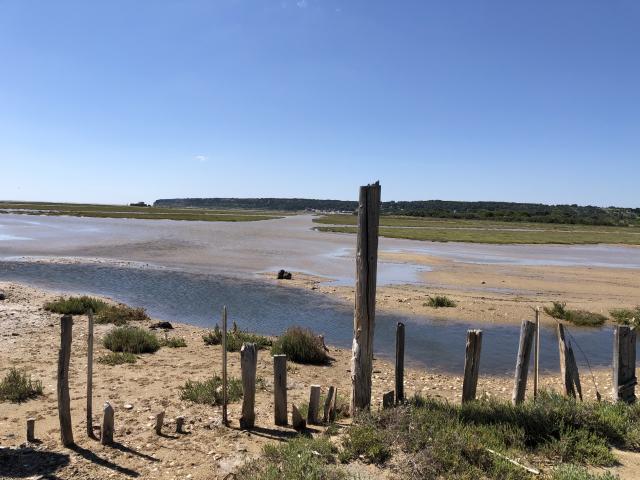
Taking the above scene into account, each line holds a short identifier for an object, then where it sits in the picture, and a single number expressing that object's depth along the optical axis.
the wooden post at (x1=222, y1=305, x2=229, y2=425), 7.96
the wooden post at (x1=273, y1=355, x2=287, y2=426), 7.85
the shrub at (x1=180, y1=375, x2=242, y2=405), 9.16
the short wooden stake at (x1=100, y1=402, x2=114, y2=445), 7.19
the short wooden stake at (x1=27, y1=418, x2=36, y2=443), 7.19
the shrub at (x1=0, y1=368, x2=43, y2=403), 8.91
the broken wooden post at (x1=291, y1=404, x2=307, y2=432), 7.77
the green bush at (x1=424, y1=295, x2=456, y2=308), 21.53
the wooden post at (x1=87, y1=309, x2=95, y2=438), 7.30
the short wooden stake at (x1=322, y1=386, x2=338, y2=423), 8.11
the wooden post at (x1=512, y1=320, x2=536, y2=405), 8.38
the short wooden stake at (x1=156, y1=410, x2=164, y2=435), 7.61
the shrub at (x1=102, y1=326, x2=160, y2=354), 12.88
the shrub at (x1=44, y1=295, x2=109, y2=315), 17.64
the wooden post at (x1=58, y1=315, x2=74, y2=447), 7.06
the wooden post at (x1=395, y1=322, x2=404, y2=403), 8.42
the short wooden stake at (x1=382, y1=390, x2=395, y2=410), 7.91
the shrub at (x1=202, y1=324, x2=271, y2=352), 13.69
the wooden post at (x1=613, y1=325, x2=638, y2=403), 8.35
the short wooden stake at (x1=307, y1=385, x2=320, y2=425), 7.82
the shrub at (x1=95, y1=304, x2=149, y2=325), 16.52
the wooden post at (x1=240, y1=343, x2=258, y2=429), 7.73
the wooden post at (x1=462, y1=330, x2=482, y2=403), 8.13
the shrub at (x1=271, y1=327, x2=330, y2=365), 13.02
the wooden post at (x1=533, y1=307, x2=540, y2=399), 9.03
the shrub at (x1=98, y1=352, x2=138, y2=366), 11.63
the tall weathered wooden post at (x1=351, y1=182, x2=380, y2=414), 7.75
